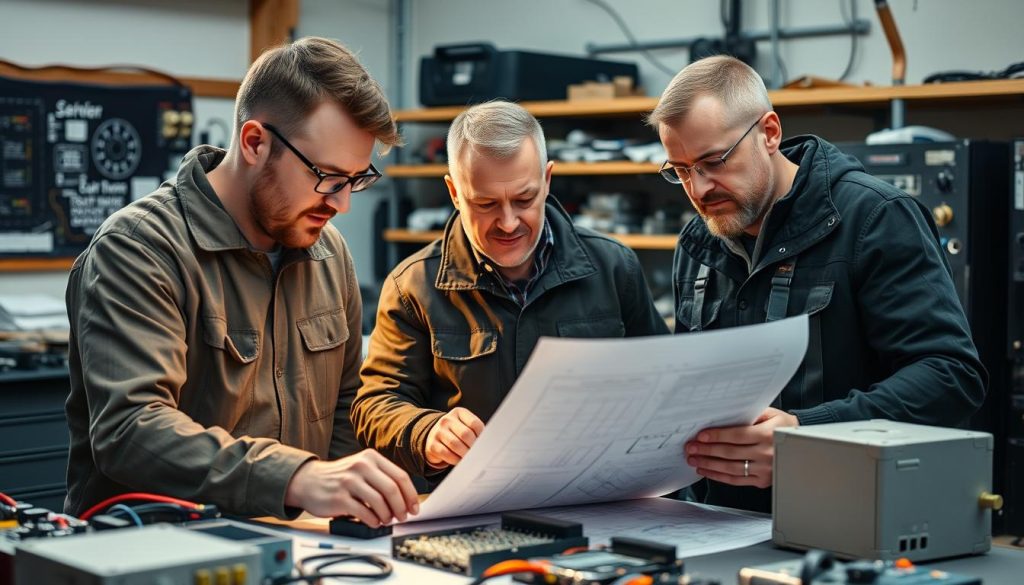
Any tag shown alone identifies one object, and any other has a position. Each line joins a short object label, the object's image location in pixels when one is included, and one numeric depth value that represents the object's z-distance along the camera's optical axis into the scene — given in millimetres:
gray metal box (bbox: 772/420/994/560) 1438
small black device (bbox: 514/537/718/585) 1304
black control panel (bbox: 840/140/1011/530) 3953
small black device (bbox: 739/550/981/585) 1196
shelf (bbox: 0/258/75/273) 4840
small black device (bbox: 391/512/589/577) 1416
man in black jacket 1925
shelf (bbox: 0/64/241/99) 4887
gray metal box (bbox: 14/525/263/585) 1067
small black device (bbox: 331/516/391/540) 1604
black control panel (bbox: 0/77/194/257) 4844
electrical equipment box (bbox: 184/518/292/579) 1306
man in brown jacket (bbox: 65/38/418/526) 1635
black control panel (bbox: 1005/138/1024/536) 3910
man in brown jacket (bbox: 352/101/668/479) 2080
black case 5117
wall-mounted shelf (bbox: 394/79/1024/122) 3997
